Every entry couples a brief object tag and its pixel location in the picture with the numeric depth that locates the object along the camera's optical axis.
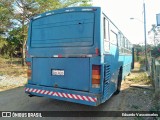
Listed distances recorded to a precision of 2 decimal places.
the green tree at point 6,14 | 10.11
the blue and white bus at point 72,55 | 3.24
